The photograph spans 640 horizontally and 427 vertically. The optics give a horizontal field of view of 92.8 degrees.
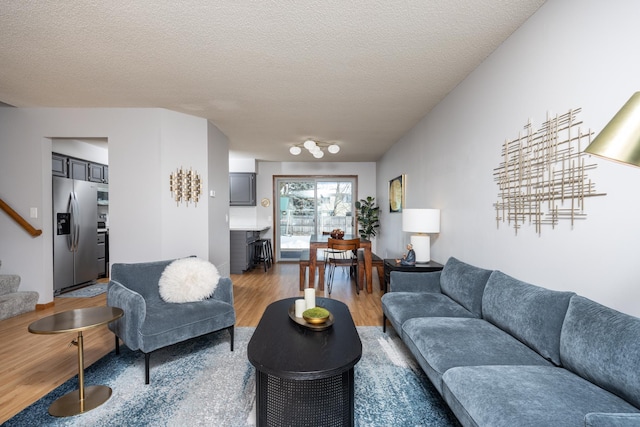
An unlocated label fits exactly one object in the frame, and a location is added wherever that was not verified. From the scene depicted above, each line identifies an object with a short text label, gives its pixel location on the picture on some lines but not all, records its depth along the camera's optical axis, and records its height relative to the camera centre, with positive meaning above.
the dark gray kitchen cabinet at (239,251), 6.06 -0.76
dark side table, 3.24 -0.60
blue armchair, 2.17 -0.77
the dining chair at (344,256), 4.39 -0.77
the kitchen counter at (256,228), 6.18 -0.33
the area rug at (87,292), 4.40 -1.17
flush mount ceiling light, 4.86 +1.07
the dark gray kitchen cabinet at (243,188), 6.98 +0.57
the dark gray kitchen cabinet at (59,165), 4.56 +0.75
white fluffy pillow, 2.59 -0.59
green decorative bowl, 1.99 -0.68
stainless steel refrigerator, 4.43 -0.28
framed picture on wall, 5.00 +0.32
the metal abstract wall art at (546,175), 1.68 +0.22
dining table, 4.62 -0.71
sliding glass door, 7.57 +0.15
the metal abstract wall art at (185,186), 3.86 +0.36
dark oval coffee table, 1.52 -0.93
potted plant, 6.81 -0.14
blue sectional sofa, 1.14 -0.74
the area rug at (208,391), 1.77 -1.20
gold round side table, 1.81 -0.78
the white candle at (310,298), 2.18 -0.62
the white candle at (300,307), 2.15 -0.67
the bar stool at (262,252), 6.54 -0.88
